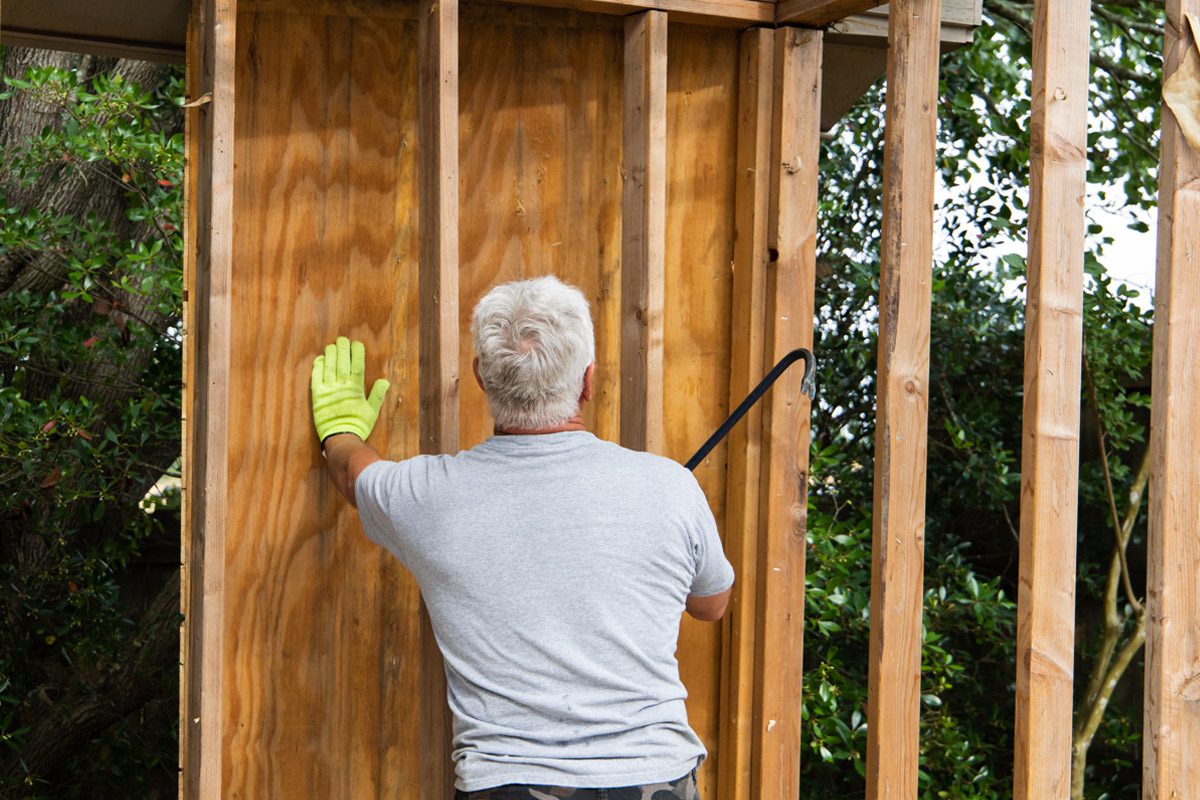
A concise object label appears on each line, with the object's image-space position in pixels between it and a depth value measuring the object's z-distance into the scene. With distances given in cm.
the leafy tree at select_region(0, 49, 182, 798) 437
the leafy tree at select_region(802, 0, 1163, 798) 473
